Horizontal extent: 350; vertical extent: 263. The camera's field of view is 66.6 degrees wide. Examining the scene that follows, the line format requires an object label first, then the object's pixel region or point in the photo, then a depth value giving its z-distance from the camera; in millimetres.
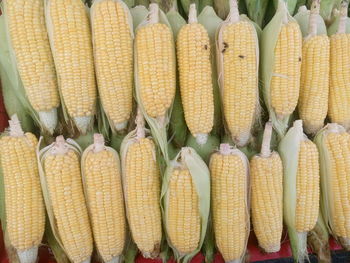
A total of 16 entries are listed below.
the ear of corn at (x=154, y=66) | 338
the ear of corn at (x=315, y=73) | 372
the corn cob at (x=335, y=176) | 379
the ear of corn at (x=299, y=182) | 369
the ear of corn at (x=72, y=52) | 326
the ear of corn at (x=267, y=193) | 368
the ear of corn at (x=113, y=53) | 329
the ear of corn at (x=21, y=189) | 339
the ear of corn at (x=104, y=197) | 339
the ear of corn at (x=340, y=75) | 382
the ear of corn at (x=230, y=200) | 355
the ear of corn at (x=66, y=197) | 335
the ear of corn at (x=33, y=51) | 324
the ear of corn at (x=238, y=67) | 351
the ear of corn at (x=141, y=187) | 348
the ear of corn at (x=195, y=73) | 343
